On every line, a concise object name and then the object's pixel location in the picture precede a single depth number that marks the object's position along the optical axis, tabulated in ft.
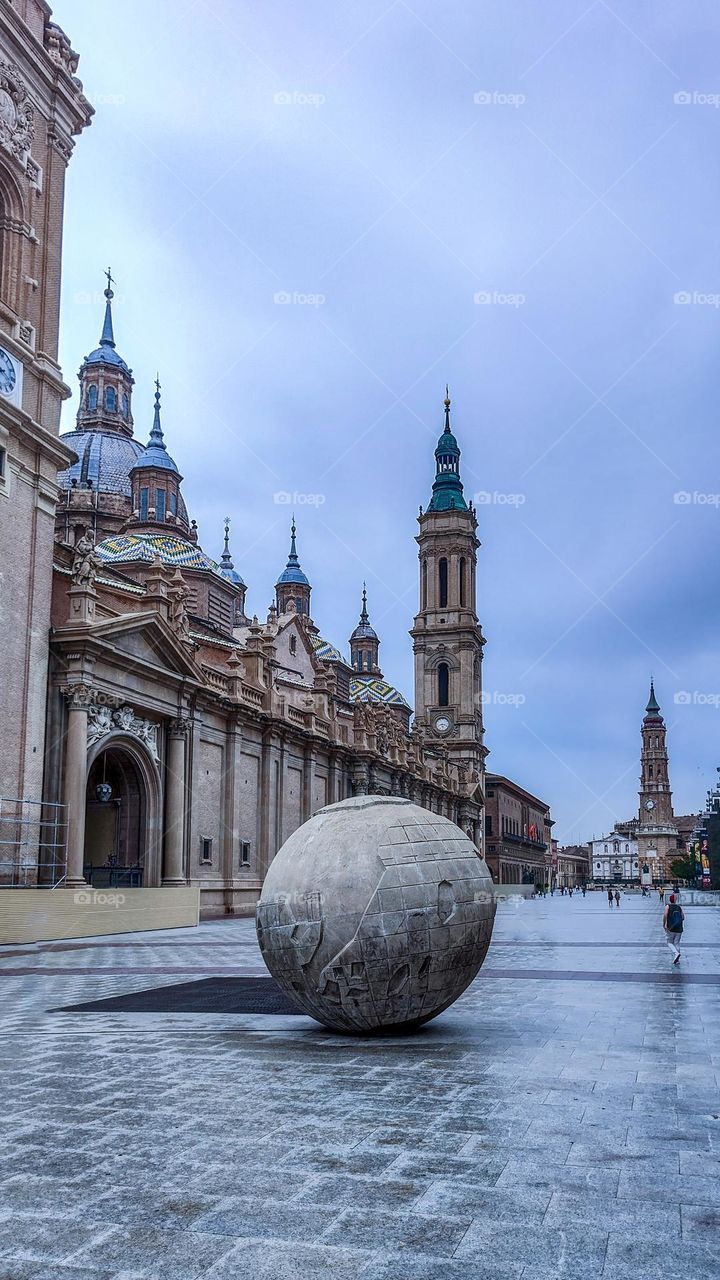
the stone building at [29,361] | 88.17
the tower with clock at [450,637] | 318.65
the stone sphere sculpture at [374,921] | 31.48
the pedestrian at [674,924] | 65.77
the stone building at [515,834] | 387.75
